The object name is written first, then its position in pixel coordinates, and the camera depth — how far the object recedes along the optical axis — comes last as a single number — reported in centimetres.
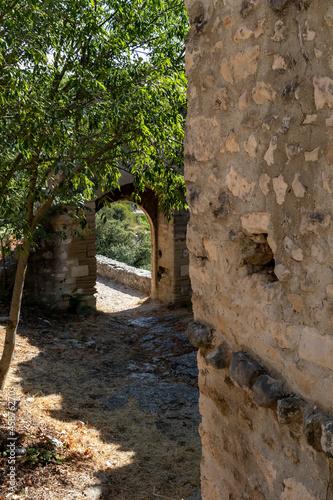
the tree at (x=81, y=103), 419
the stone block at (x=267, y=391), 165
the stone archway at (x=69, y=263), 909
